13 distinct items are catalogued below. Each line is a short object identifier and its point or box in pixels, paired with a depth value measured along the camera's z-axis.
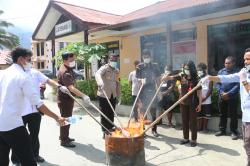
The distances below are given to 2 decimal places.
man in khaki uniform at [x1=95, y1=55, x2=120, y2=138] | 4.45
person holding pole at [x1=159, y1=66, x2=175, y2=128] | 5.22
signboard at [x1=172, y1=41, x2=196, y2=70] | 8.34
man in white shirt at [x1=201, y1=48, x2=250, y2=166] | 2.76
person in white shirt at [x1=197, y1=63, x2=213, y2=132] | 4.74
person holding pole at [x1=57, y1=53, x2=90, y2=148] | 3.99
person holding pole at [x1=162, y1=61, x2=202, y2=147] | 4.07
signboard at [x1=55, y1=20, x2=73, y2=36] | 9.81
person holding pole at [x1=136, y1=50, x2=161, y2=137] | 4.48
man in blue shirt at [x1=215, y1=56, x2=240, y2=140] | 4.42
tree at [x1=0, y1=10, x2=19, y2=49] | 19.51
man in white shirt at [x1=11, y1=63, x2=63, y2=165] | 3.40
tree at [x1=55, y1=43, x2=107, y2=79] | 8.04
